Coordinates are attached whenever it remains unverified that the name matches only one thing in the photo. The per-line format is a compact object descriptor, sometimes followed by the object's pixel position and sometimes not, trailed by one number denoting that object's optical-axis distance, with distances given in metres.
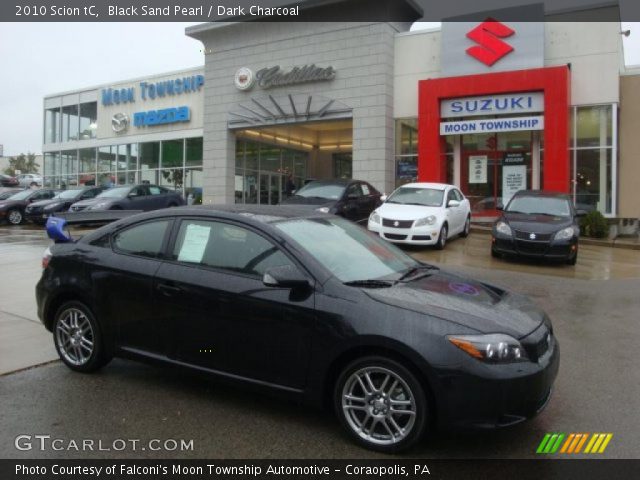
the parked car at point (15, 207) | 22.73
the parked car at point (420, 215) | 12.87
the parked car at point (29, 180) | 47.00
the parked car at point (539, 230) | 11.70
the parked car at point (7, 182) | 41.97
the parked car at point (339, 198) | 14.72
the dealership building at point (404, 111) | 18.80
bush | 16.64
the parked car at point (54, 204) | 21.41
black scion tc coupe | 3.44
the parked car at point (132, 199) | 19.25
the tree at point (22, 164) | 94.72
